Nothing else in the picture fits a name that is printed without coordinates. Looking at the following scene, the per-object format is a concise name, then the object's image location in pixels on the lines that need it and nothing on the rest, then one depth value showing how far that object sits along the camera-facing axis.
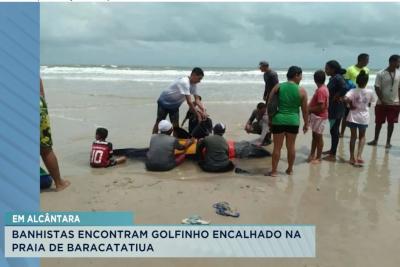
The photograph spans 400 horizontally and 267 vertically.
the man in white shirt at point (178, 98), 6.44
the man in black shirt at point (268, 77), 7.52
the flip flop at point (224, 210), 3.95
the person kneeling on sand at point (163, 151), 5.52
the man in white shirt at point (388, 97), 6.95
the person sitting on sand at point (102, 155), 5.65
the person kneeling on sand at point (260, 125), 7.11
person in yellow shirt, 7.10
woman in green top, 5.29
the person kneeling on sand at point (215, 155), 5.49
